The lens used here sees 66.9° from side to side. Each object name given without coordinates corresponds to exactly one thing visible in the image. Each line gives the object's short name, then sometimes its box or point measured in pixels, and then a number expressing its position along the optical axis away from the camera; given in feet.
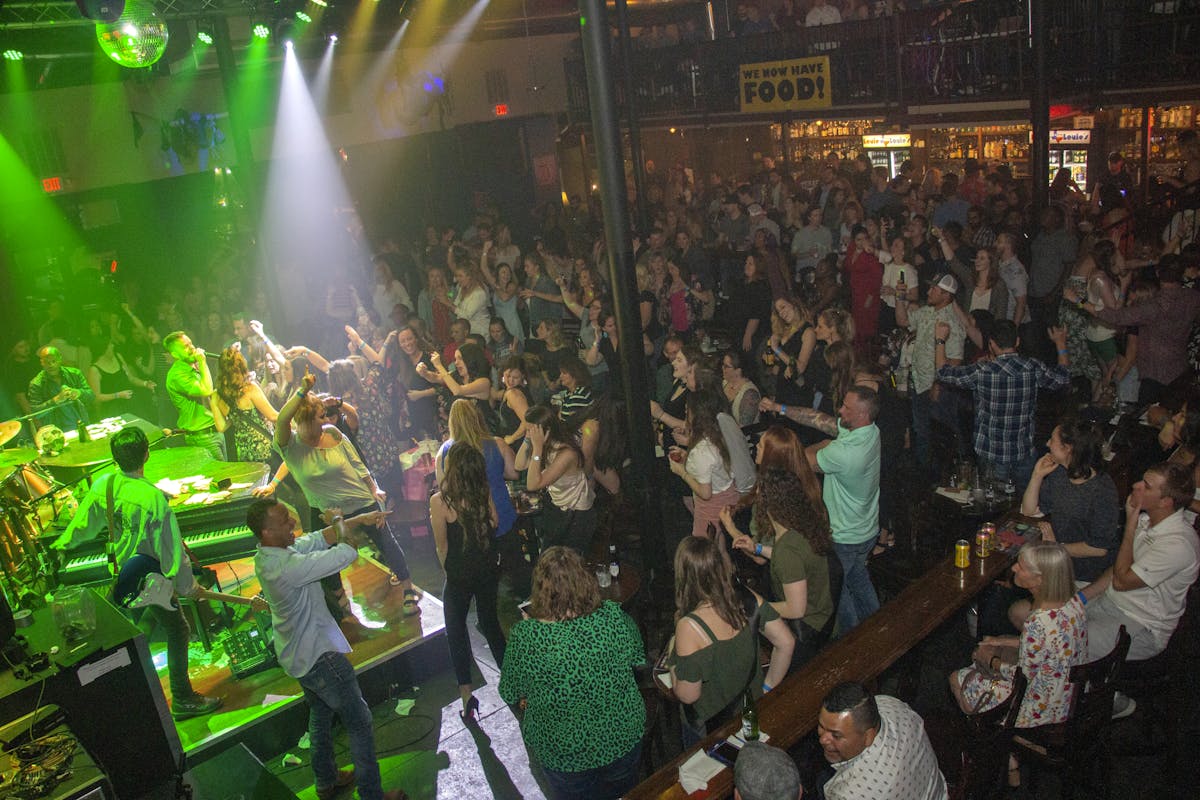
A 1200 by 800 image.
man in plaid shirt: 17.37
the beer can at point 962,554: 14.33
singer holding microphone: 22.35
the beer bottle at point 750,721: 11.05
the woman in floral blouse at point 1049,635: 11.43
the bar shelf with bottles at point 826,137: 49.11
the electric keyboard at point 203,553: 17.51
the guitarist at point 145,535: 14.58
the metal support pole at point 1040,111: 27.81
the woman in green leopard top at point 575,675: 10.65
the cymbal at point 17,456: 20.63
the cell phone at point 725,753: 10.78
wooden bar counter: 11.03
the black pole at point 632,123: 31.45
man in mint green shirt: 15.16
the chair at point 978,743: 11.18
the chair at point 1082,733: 11.71
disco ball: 20.95
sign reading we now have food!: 39.81
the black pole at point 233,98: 30.83
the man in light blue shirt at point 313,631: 12.74
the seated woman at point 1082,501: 13.87
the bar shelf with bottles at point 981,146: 40.16
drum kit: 16.17
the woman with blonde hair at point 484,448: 15.89
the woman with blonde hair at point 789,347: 20.53
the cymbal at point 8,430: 19.32
